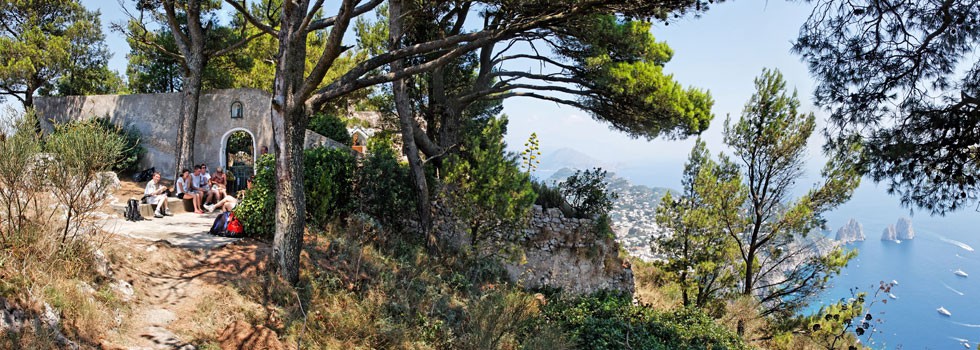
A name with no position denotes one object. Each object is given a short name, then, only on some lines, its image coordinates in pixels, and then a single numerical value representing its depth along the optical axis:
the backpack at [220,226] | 8.22
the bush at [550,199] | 14.06
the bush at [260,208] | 8.26
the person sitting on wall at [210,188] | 10.76
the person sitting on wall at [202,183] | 10.72
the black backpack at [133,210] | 8.81
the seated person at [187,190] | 10.45
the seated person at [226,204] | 9.30
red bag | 8.15
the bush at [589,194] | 14.36
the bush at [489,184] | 10.11
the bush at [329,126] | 14.74
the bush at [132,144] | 13.09
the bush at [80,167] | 5.00
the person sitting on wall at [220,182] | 10.94
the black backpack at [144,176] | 13.14
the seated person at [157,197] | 9.45
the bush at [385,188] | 10.37
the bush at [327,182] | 9.14
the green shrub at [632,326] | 8.40
